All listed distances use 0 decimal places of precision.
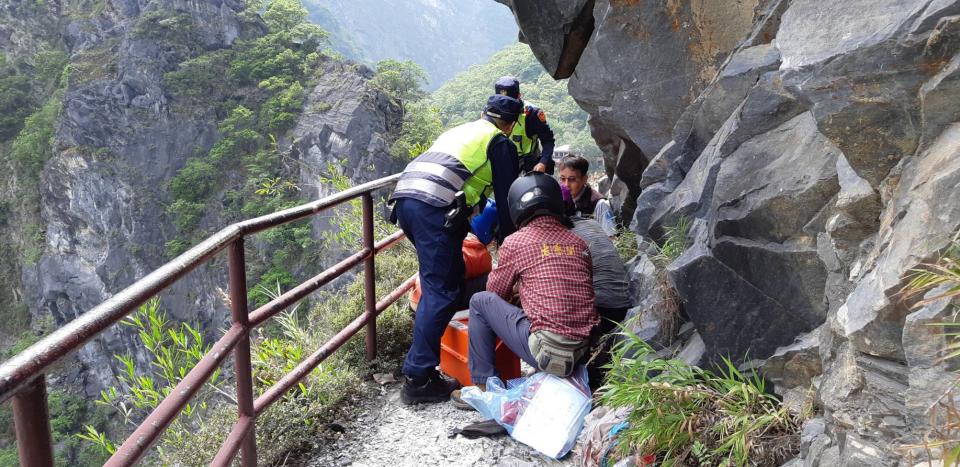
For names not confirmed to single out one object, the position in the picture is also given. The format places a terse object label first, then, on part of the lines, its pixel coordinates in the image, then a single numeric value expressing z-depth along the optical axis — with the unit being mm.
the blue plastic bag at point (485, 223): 4184
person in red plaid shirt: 3010
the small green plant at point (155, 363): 2434
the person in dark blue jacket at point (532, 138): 5961
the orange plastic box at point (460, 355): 3480
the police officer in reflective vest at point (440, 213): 3385
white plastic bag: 2865
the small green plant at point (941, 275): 1327
